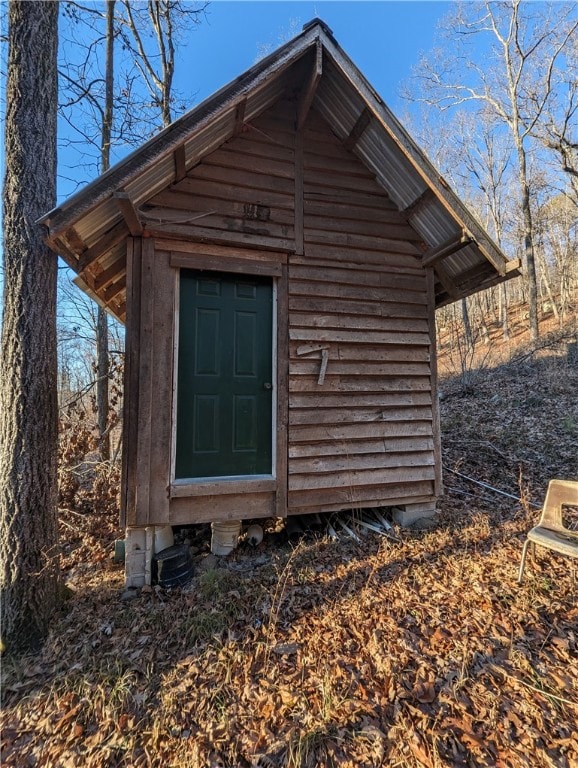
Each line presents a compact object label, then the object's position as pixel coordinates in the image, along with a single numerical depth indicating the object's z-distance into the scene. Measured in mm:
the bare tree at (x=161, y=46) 8797
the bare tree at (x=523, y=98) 14117
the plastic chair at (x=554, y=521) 2902
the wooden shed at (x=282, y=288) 3564
